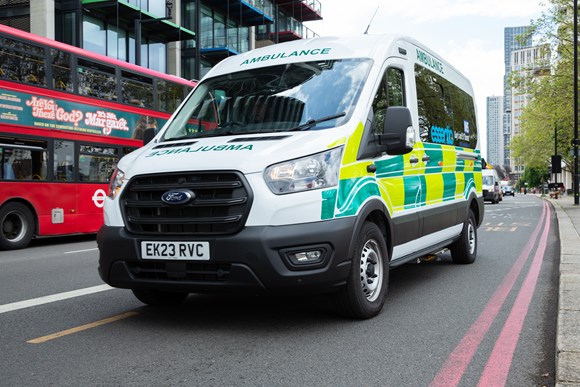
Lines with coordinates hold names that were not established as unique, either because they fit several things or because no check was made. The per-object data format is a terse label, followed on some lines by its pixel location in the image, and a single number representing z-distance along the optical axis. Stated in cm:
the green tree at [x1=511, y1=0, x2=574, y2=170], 3009
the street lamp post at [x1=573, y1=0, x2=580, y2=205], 2816
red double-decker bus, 1115
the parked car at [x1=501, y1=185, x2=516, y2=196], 8581
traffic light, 3275
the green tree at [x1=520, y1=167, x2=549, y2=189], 13000
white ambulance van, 421
